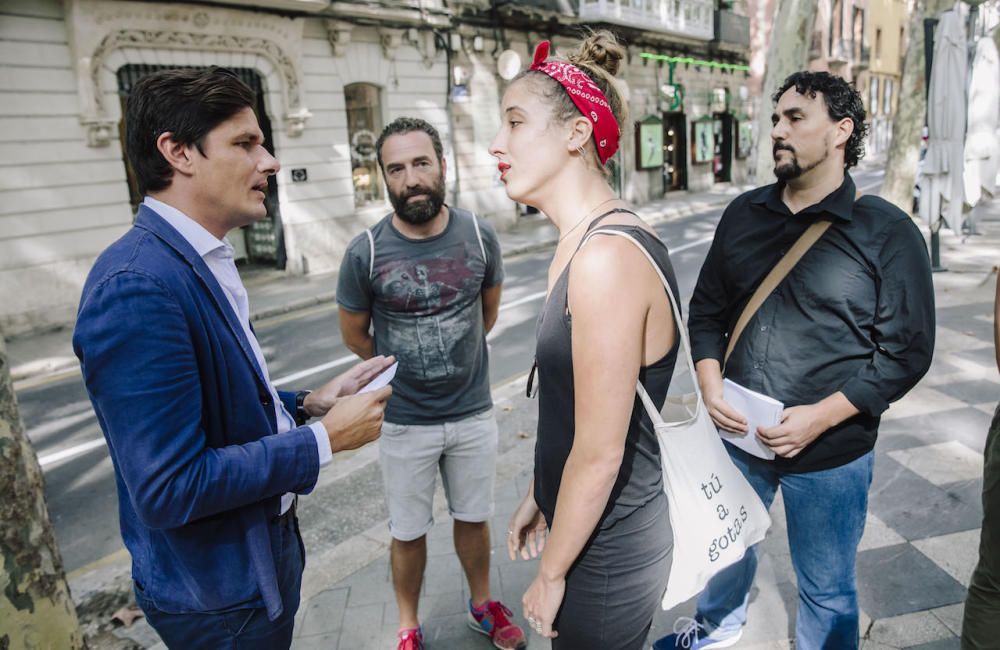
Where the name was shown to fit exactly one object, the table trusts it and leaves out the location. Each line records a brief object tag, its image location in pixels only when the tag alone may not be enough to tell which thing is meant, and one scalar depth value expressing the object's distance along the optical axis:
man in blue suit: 1.32
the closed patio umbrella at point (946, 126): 7.23
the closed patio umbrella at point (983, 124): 7.20
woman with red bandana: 1.42
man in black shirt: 2.09
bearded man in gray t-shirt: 2.62
